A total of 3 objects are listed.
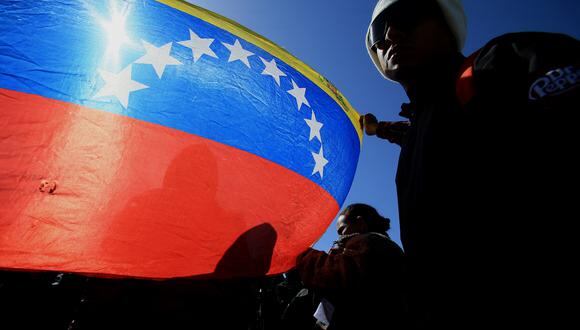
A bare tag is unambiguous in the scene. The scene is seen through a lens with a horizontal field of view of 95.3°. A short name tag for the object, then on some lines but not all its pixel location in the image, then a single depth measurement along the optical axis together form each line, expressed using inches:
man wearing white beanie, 20.1
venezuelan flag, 47.7
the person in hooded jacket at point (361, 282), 63.3
